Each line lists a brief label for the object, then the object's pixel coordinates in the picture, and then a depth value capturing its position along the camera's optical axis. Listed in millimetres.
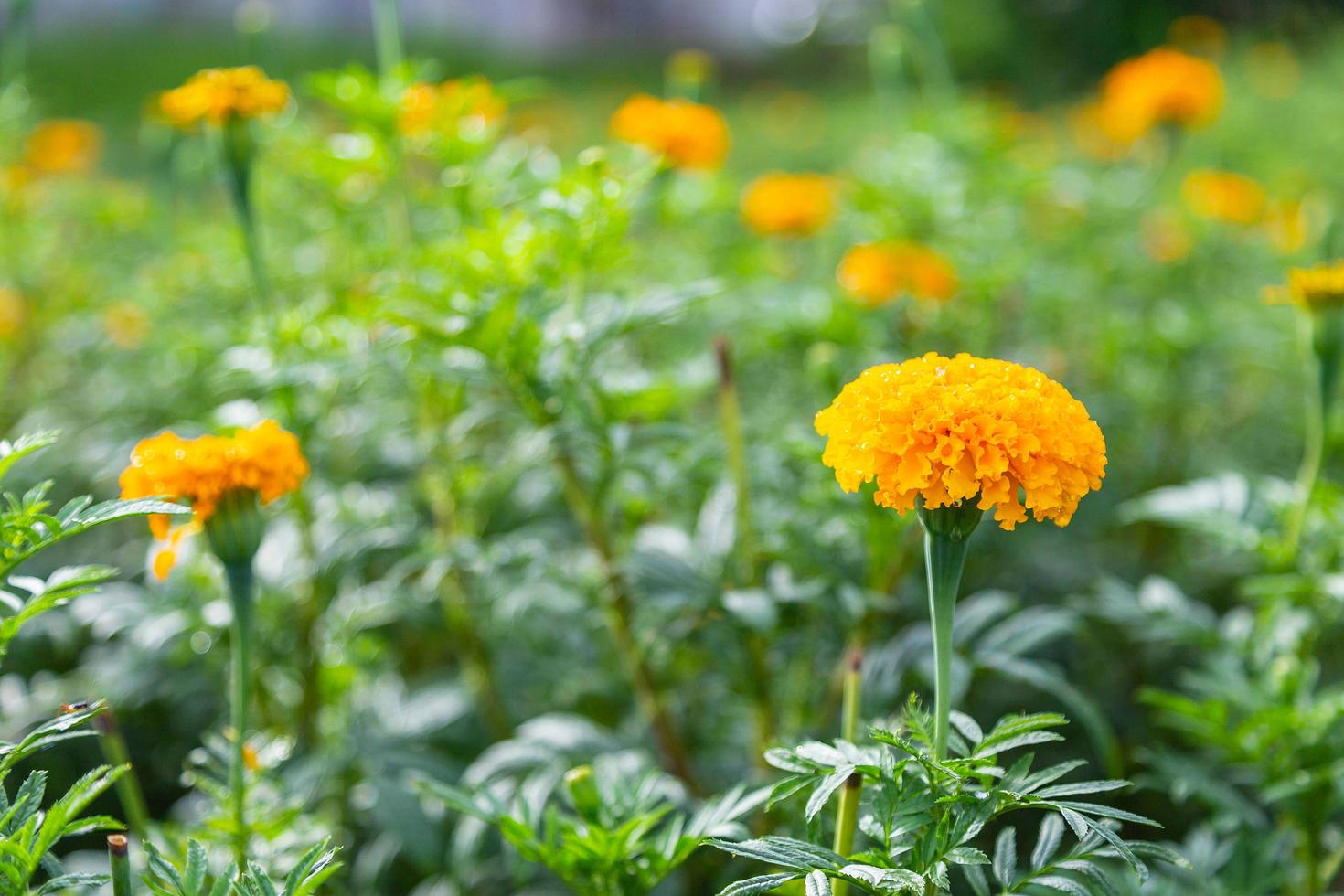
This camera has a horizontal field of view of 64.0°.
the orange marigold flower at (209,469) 1072
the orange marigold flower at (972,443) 864
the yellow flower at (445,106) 1577
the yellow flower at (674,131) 1890
